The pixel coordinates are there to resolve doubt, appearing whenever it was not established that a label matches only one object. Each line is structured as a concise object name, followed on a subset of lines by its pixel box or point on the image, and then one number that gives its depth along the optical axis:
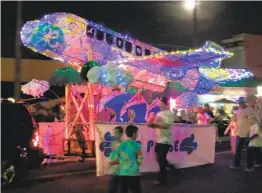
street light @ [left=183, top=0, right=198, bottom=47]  22.69
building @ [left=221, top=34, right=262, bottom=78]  31.92
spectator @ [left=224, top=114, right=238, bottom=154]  13.32
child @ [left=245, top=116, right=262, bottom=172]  11.40
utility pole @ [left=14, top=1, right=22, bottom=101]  14.66
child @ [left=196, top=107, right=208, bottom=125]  16.50
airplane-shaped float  13.04
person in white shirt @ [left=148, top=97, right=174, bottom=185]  9.62
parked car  9.37
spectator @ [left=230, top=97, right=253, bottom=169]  11.51
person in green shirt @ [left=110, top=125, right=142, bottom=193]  6.77
